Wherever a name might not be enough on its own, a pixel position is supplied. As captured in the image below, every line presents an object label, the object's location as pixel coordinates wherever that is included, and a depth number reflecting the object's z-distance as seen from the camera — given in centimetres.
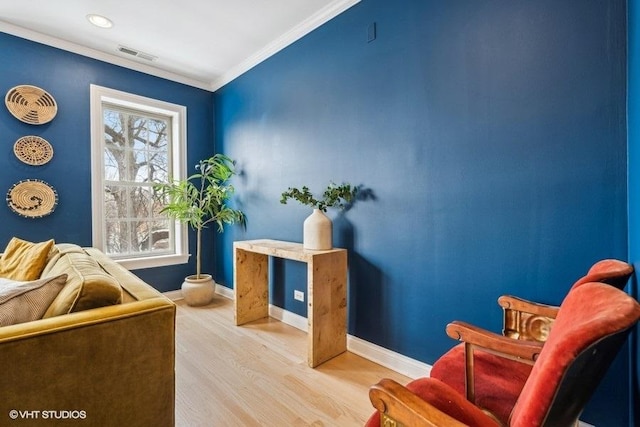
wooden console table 208
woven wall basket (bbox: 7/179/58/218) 267
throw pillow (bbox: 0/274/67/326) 107
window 312
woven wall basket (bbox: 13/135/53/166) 268
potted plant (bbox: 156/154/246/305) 333
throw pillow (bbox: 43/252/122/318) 115
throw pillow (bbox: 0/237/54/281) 182
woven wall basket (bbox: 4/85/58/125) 265
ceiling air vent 302
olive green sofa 98
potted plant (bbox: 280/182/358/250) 225
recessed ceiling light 251
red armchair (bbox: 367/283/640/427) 56
